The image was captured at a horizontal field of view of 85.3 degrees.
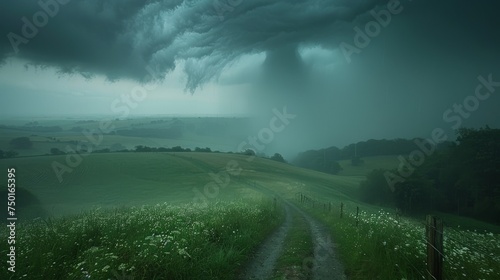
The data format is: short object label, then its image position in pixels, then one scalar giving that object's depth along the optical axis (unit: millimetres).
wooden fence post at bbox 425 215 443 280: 6551
